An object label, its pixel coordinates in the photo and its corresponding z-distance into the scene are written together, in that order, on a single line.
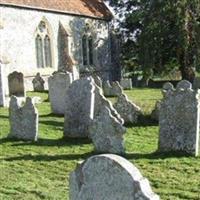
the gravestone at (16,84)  20.90
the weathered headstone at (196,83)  25.58
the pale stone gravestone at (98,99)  12.35
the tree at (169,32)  30.81
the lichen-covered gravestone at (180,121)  9.48
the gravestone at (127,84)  28.92
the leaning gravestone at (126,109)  14.21
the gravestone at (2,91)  17.70
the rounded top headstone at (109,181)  4.44
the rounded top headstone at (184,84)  14.19
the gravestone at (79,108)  11.86
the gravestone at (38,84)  26.55
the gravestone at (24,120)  11.56
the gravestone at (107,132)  9.82
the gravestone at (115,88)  22.27
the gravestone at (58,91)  16.25
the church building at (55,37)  27.88
